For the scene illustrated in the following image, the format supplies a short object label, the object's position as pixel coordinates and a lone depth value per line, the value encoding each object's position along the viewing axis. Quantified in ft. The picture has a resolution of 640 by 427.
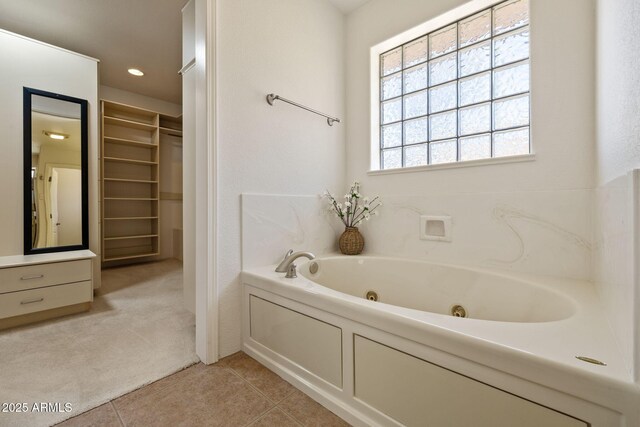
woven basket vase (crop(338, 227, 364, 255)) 6.47
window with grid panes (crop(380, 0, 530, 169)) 5.14
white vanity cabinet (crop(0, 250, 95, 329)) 5.99
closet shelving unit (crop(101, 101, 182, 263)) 11.82
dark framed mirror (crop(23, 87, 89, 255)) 7.38
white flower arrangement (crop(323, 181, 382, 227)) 6.73
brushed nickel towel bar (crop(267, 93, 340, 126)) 5.50
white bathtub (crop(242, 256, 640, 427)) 1.95
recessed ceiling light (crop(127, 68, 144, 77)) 10.43
